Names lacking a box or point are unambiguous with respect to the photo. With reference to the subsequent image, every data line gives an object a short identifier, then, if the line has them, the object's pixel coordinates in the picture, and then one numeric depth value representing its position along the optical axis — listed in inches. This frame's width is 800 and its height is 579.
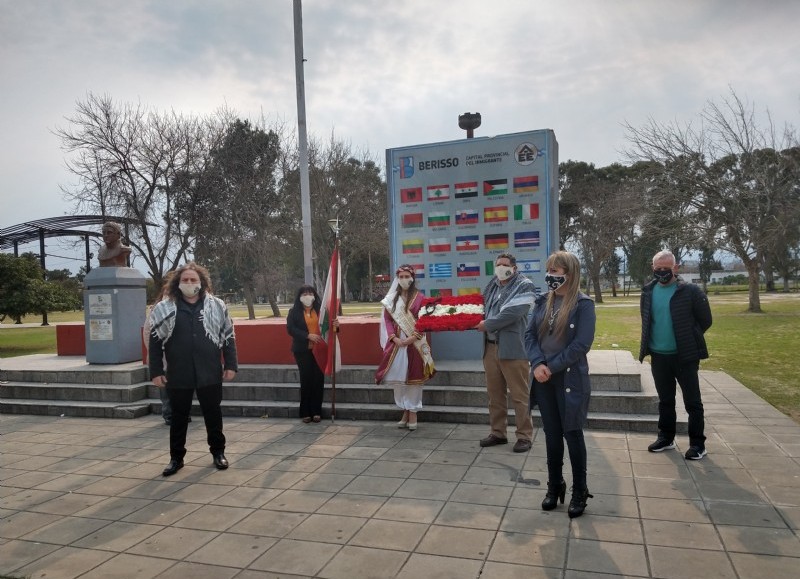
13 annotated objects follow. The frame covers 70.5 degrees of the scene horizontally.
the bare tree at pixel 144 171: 804.0
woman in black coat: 277.4
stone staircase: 254.4
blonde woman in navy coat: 150.6
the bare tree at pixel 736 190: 988.6
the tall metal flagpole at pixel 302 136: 515.2
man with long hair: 204.4
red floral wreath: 248.8
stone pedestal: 358.0
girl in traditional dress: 253.0
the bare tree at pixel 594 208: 1628.9
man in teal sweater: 196.2
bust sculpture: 366.3
